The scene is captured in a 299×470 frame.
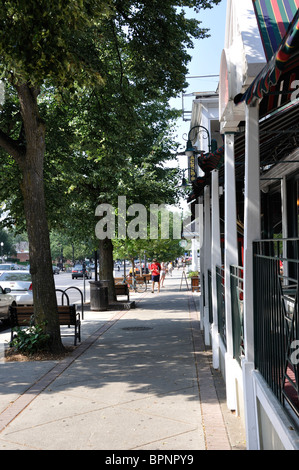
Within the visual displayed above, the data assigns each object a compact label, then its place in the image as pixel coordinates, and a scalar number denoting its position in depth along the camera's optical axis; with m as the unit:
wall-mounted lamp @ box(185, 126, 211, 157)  14.71
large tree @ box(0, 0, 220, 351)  7.89
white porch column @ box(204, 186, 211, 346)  10.80
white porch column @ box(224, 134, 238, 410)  6.48
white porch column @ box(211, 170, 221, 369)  8.66
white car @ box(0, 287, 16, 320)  15.34
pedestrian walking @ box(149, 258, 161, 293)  27.20
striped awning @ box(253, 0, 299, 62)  5.19
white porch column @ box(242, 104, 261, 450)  4.48
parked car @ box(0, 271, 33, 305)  17.59
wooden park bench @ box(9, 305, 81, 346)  11.09
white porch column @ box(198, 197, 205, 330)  12.96
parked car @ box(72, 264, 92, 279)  60.28
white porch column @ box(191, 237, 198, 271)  45.34
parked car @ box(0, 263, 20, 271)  52.38
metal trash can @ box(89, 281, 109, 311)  18.81
